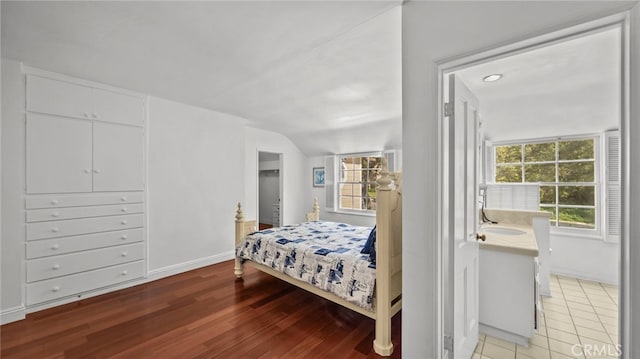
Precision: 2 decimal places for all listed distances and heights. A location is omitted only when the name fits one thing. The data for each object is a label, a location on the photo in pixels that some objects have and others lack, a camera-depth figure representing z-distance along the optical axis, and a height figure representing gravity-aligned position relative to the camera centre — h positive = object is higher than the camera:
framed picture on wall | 5.84 +0.06
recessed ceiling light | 2.12 +0.88
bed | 1.97 -0.82
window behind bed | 5.32 -0.06
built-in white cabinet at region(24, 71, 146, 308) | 2.49 -0.11
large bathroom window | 3.47 +0.06
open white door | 1.47 -0.25
